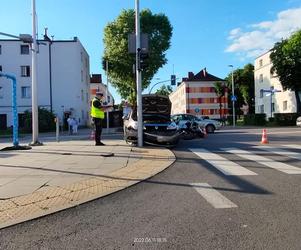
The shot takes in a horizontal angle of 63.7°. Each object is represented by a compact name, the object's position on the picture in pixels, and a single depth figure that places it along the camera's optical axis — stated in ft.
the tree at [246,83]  155.69
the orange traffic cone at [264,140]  32.24
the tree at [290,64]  84.91
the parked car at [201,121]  52.22
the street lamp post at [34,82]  34.36
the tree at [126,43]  88.34
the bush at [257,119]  90.46
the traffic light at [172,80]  97.47
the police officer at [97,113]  29.44
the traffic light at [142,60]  29.24
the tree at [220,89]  158.12
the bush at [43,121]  81.33
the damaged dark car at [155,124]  29.99
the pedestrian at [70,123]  65.58
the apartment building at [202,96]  192.12
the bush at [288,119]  83.04
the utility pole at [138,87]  29.01
